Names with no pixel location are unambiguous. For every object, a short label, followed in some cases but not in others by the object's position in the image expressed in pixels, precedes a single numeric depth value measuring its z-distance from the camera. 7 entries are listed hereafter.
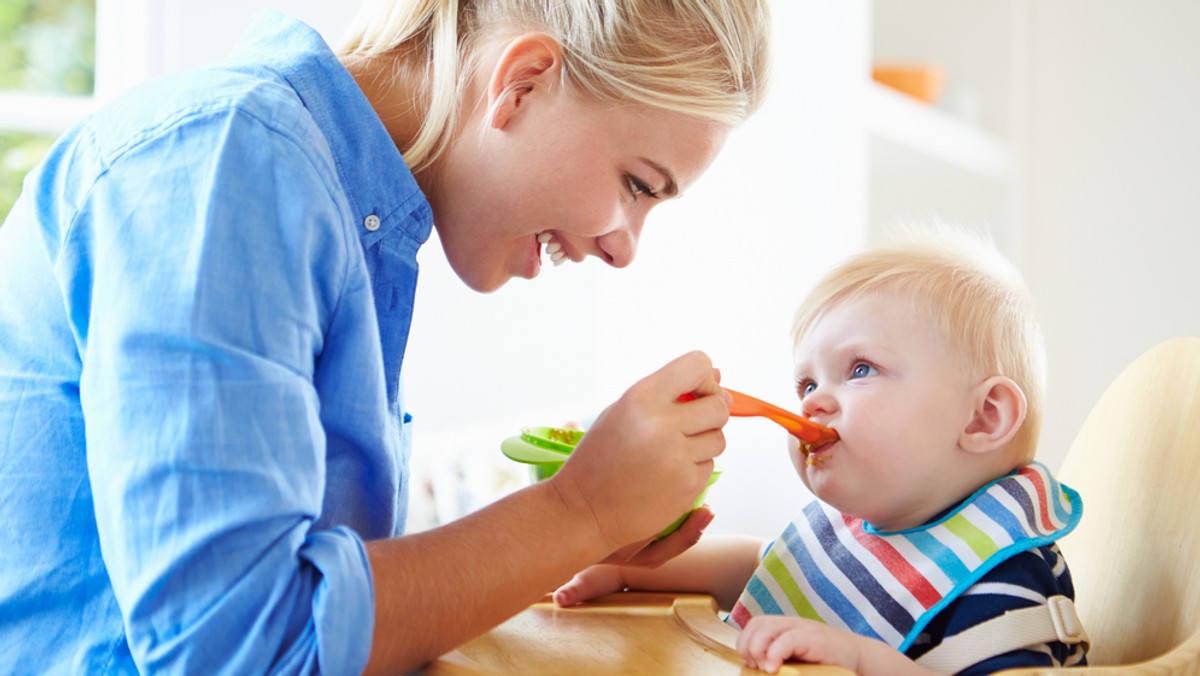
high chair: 1.09
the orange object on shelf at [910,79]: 2.77
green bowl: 1.06
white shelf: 2.48
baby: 1.05
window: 2.19
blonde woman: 0.74
